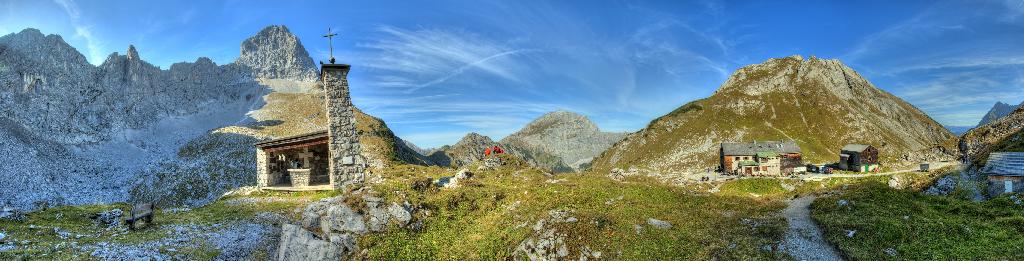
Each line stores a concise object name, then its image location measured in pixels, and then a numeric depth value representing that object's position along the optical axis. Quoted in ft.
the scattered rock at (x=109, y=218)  67.80
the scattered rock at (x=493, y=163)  127.52
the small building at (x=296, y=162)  114.83
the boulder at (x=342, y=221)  64.80
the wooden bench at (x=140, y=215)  65.31
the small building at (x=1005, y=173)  111.04
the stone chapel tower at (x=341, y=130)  97.25
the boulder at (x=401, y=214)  68.91
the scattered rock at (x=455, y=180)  96.68
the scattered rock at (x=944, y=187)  128.96
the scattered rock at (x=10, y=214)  62.36
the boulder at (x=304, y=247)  58.75
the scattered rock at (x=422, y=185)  84.93
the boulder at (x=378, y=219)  66.63
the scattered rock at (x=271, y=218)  77.42
